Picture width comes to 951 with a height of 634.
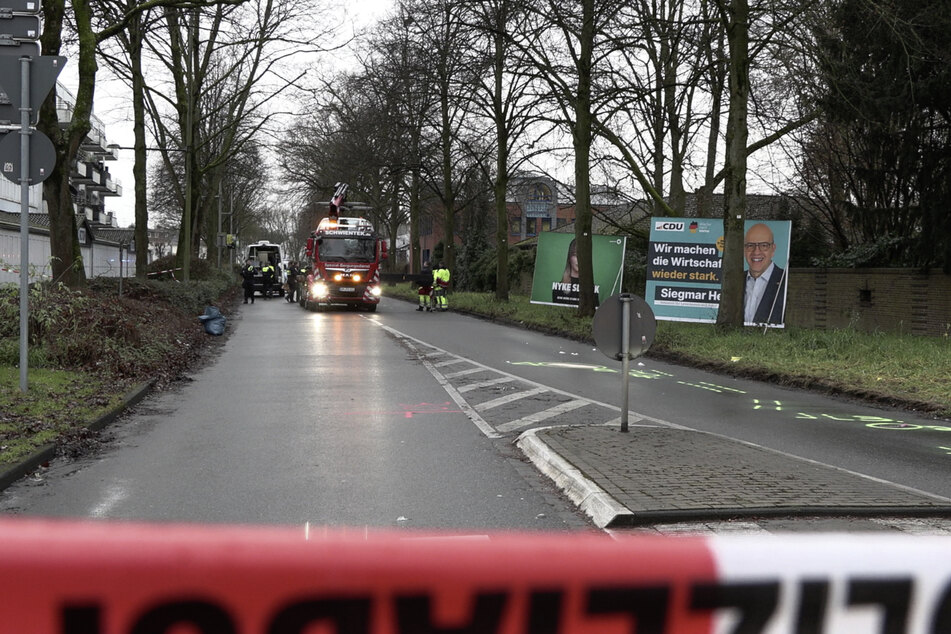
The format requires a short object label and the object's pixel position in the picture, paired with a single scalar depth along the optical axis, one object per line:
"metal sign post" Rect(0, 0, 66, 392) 10.57
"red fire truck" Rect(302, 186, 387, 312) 35.91
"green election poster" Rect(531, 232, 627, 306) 29.73
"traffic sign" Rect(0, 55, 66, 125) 10.66
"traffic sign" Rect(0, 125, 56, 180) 10.60
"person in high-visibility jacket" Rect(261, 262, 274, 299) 49.38
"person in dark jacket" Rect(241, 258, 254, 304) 42.94
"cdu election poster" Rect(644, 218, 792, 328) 23.22
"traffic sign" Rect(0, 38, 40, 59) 10.97
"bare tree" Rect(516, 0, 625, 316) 23.02
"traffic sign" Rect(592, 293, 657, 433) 9.02
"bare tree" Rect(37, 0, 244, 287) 17.59
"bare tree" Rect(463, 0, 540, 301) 22.95
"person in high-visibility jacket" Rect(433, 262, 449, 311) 37.56
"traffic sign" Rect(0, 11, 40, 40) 10.98
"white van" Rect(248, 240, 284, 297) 65.78
